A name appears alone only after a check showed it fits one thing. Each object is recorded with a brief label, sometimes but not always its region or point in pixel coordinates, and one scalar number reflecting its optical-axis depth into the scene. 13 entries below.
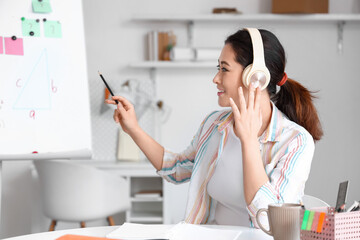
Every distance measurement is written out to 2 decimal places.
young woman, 1.38
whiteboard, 1.96
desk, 1.21
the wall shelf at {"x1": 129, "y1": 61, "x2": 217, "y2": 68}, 3.62
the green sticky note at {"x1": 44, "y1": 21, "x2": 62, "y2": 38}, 2.05
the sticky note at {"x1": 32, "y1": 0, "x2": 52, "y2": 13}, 2.03
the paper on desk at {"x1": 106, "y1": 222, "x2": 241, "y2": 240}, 1.16
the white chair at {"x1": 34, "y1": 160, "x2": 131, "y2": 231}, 2.85
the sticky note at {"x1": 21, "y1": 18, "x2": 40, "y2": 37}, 2.01
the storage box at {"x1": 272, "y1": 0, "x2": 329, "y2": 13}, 3.53
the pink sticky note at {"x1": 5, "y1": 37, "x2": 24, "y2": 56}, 1.98
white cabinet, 3.30
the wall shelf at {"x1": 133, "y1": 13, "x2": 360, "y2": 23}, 3.61
